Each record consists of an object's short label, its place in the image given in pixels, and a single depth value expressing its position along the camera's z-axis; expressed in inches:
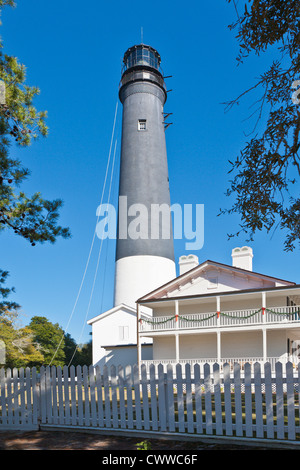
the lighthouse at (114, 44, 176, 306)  1230.9
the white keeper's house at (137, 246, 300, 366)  954.1
